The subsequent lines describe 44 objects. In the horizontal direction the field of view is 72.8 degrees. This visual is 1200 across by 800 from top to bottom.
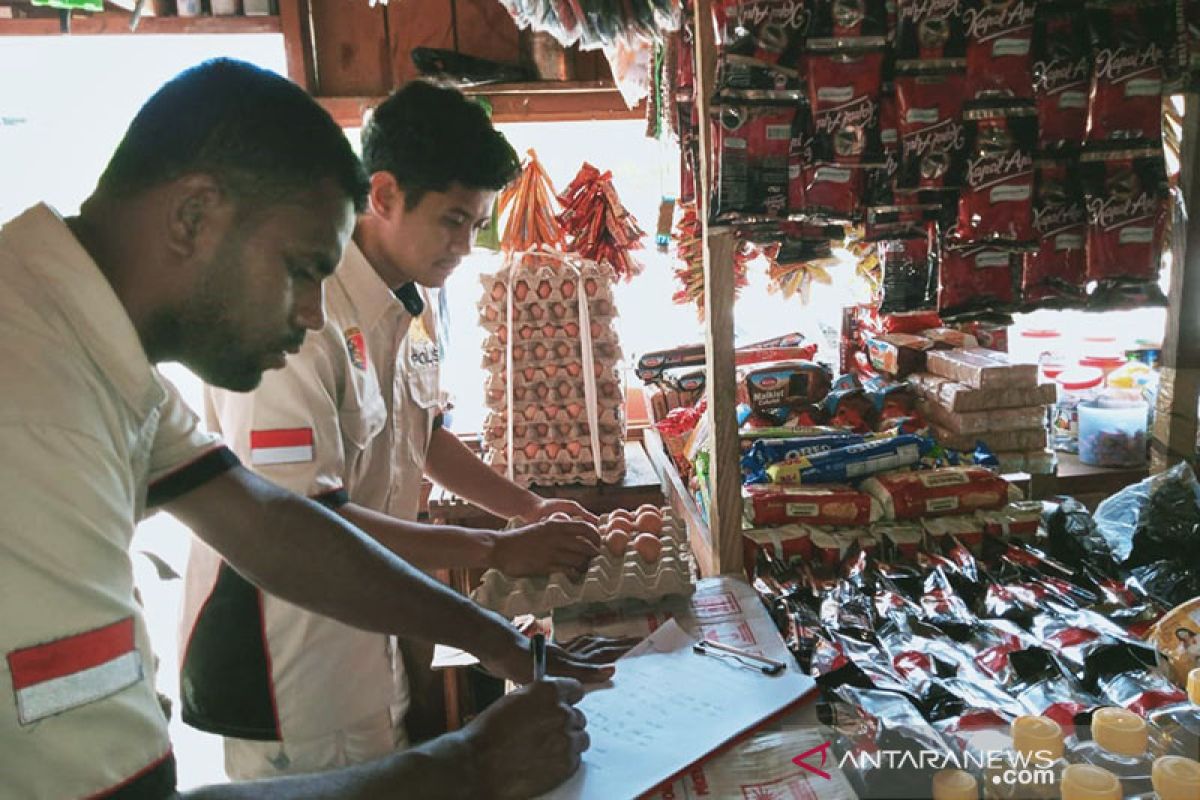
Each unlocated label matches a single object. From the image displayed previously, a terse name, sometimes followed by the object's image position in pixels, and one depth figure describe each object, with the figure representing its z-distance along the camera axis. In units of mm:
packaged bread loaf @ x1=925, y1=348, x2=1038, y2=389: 2549
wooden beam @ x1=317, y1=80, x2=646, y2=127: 3664
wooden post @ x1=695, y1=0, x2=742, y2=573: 1756
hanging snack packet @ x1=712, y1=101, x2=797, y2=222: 1733
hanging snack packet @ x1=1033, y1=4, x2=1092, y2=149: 1800
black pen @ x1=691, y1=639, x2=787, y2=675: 1383
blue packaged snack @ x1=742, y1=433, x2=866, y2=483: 2168
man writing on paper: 806
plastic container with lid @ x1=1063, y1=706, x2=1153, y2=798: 961
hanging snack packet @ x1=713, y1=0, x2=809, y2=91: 1733
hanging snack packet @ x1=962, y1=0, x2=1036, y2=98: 1756
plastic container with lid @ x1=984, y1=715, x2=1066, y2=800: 932
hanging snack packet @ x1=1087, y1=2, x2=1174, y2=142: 1768
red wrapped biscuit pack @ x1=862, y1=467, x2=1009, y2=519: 2014
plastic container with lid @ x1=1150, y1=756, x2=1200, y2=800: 841
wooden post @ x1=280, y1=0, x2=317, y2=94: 3545
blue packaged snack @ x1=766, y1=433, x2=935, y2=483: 2104
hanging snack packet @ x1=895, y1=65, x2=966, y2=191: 1790
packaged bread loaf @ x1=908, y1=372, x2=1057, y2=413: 2543
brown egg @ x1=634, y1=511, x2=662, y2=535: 1927
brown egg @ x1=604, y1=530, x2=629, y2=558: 1818
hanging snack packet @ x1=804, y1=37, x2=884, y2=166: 1776
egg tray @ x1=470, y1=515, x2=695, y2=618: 1688
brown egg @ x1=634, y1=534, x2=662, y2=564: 1792
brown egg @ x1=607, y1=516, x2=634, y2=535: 1931
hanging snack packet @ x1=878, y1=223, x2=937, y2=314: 1976
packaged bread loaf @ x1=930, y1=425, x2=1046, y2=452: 2564
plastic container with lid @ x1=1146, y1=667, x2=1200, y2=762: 1033
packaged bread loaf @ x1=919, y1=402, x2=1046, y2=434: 2555
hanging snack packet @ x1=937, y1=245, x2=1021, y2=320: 1833
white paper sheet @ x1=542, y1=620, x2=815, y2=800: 1122
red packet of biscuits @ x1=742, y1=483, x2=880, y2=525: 1995
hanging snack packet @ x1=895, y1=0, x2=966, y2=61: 1775
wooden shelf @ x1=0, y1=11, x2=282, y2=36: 3361
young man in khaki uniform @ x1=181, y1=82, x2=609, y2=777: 1642
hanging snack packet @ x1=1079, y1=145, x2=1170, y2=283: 1800
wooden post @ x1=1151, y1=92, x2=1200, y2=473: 1943
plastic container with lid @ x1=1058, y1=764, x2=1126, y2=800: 826
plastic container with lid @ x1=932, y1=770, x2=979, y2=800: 875
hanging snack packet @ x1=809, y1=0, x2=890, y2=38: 1760
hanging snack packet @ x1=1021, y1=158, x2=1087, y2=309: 1841
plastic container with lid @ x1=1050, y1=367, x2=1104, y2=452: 3062
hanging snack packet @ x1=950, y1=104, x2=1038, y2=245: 1784
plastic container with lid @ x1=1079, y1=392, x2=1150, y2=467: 2777
